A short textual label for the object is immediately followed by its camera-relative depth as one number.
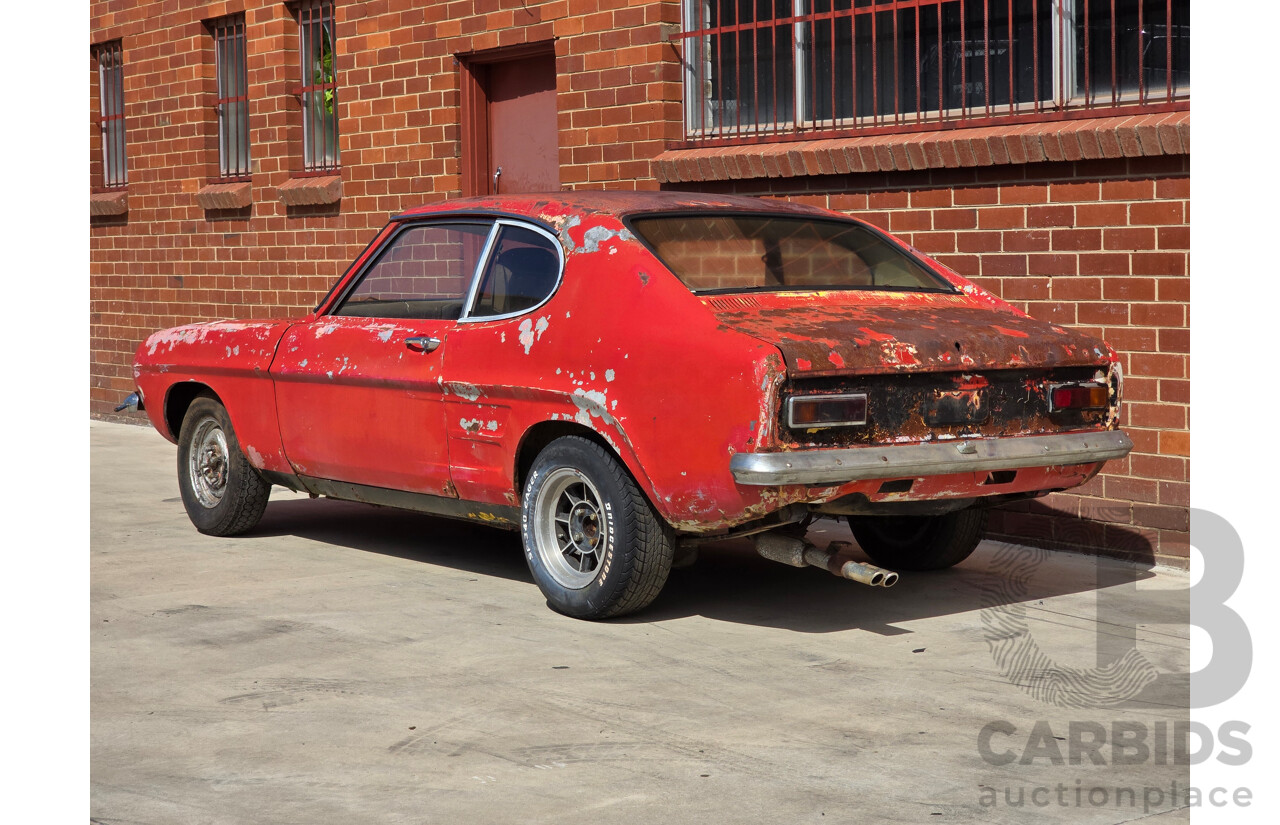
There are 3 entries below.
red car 5.50
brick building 7.50
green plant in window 12.89
